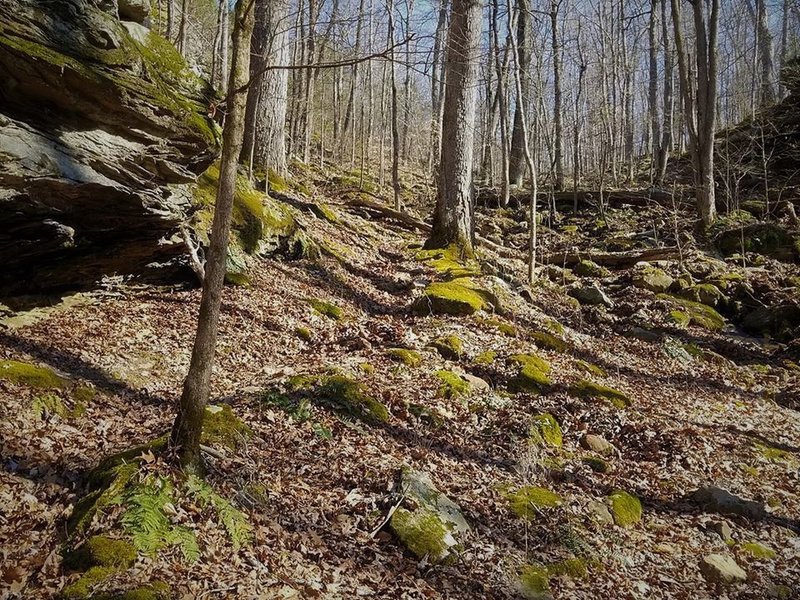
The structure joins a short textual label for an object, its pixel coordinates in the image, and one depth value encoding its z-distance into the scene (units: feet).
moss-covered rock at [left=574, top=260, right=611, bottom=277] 42.73
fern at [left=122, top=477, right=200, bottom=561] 10.05
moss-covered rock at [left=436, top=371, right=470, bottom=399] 20.99
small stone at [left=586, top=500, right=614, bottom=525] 15.71
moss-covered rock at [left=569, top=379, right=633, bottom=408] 22.68
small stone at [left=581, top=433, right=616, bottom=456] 19.71
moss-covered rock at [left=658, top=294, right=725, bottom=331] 34.45
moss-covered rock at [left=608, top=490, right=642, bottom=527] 16.01
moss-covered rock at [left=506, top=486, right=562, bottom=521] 15.23
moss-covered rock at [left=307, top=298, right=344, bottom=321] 26.53
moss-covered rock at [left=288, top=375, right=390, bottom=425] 18.16
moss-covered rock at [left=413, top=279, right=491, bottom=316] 28.17
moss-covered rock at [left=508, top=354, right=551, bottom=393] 22.52
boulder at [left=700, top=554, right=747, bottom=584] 13.98
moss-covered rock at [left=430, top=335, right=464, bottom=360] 24.17
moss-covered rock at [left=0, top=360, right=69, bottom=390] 14.24
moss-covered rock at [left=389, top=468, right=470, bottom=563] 12.73
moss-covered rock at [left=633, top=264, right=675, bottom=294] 38.88
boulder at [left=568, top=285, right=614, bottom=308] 37.11
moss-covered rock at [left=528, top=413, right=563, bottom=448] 19.07
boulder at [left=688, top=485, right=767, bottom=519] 16.93
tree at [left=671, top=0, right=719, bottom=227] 47.93
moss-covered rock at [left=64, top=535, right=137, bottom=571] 9.37
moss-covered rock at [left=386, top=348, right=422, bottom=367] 22.70
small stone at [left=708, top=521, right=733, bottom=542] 15.83
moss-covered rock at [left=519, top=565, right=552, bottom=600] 12.40
